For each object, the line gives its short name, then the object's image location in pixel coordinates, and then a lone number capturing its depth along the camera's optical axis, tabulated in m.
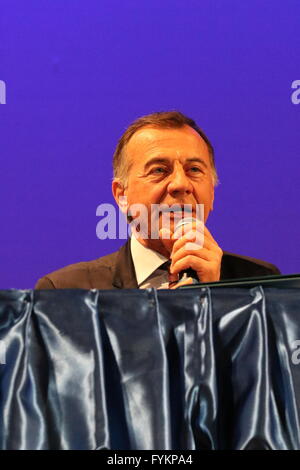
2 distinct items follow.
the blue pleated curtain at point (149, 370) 4.99
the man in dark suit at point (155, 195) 5.51
